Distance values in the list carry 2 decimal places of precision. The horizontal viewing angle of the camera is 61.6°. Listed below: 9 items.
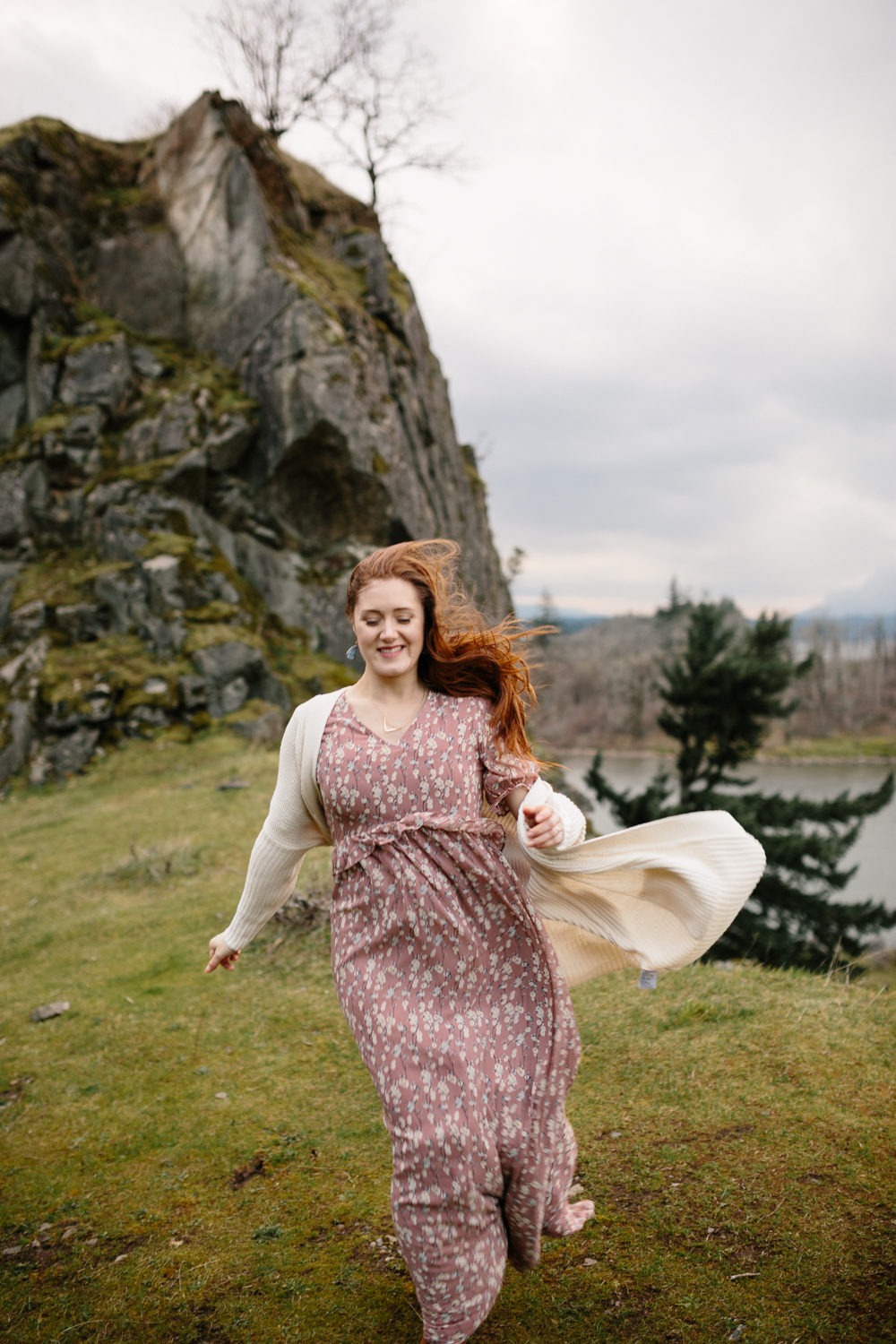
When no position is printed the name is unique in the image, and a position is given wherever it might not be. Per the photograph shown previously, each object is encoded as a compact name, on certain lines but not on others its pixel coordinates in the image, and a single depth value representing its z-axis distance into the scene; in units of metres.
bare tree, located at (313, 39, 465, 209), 20.73
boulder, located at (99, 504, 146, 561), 14.95
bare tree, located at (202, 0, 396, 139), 19.67
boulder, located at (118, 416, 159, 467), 16.02
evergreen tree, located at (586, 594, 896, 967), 16.20
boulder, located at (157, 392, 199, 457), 15.98
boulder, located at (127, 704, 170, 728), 13.05
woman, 2.23
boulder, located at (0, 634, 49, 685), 13.62
